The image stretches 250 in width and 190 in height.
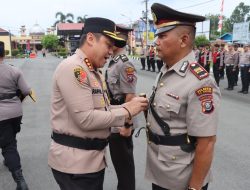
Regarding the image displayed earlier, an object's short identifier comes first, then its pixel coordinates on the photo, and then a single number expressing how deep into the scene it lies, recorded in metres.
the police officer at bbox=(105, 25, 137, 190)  3.23
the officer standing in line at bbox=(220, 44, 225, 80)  14.39
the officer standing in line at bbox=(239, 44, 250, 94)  11.52
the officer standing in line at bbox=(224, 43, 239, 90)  12.53
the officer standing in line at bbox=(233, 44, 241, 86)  12.65
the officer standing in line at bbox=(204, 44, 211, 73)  16.53
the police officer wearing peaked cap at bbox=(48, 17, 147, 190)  1.92
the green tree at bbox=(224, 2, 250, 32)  104.89
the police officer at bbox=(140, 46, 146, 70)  23.53
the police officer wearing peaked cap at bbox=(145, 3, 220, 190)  1.81
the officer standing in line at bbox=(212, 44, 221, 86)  14.39
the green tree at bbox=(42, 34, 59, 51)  85.22
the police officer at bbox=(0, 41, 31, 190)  3.56
